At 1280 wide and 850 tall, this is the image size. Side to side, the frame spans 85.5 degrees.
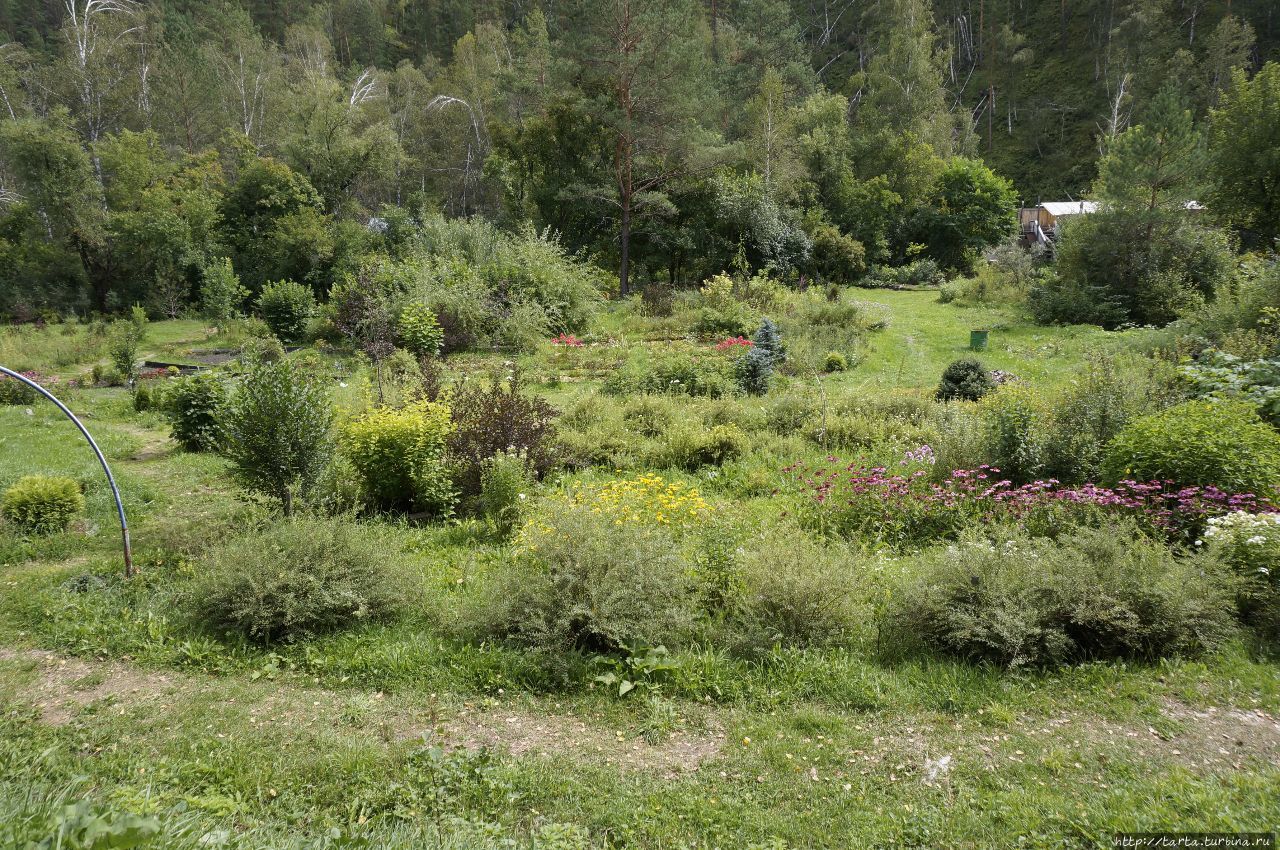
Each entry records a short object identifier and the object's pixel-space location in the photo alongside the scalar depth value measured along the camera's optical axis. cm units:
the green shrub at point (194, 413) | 981
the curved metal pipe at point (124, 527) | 561
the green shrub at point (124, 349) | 1357
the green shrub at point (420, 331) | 1540
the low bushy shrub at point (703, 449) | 901
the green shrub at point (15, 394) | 1295
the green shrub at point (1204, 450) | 596
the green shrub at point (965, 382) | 1059
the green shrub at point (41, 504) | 717
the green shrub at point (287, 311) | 1900
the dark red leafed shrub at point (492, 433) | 799
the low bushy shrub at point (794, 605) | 496
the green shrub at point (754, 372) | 1223
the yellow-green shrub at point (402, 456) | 761
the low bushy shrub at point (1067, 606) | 456
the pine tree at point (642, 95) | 2155
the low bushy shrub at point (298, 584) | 513
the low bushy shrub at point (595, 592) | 486
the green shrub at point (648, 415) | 1003
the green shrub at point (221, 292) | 1959
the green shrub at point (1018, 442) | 713
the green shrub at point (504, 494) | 713
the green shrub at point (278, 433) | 662
